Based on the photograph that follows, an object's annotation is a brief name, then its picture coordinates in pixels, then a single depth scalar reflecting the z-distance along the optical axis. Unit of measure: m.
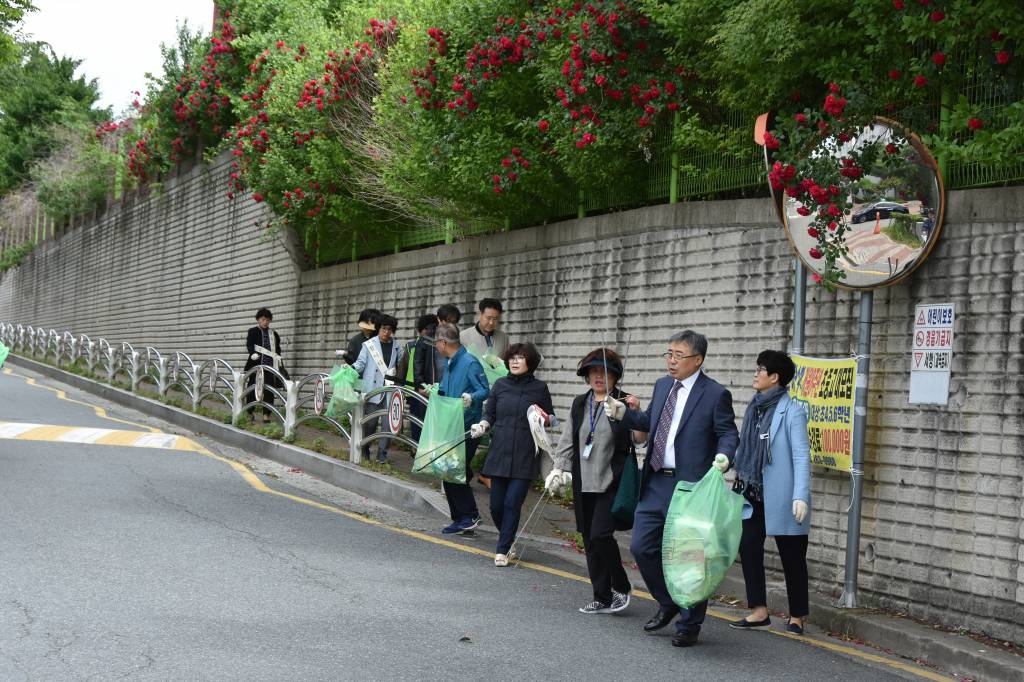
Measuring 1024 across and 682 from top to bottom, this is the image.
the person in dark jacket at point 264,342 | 16.83
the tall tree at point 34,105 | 47.06
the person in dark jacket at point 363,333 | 13.28
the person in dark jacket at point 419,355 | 12.49
